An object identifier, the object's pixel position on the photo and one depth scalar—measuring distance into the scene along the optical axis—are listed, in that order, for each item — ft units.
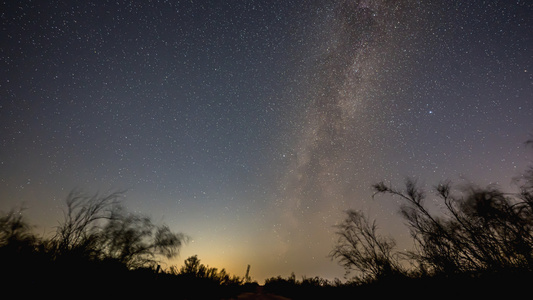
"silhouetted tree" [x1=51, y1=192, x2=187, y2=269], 32.86
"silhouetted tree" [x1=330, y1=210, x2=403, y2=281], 44.68
